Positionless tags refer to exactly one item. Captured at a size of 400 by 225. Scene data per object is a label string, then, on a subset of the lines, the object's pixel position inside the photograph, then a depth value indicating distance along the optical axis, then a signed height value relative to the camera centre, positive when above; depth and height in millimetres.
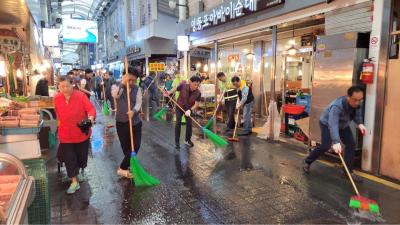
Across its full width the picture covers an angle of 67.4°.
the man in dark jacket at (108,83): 15503 -460
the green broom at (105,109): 13420 -1537
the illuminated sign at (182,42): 13795 +1466
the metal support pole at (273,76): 8625 -44
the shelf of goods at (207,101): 12256 -1161
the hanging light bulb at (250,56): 13247 +818
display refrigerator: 2205 -1011
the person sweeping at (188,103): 8133 -782
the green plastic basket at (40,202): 3324 -1418
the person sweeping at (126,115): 5527 -753
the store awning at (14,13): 7309 +1648
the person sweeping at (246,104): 9445 -928
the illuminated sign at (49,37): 17483 +2231
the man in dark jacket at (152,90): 14908 -791
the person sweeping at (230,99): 10316 -870
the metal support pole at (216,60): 11611 +558
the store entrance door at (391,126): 5379 -940
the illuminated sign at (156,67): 14875 +377
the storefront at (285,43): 6250 +1068
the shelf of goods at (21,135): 4281 -868
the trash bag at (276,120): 8805 -1327
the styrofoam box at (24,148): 4332 -1069
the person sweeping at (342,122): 4998 -845
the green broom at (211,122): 9655 -1544
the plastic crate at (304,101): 8742 -776
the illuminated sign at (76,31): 28734 +4189
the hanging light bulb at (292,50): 10734 +860
